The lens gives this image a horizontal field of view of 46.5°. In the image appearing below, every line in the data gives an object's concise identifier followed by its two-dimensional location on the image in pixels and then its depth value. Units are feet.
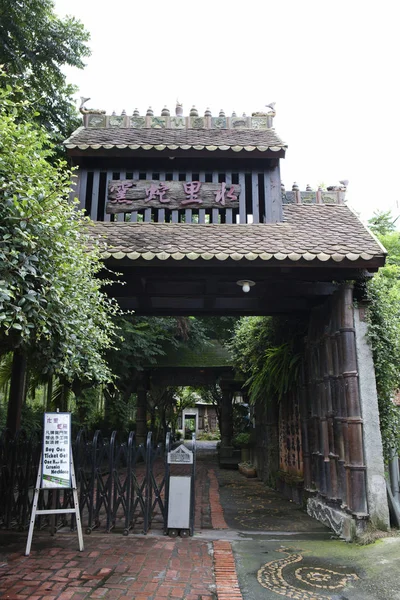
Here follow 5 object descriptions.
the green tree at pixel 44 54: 33.37
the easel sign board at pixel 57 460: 18.39
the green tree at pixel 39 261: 12.17
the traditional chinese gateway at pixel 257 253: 20.89
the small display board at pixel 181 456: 20.74
